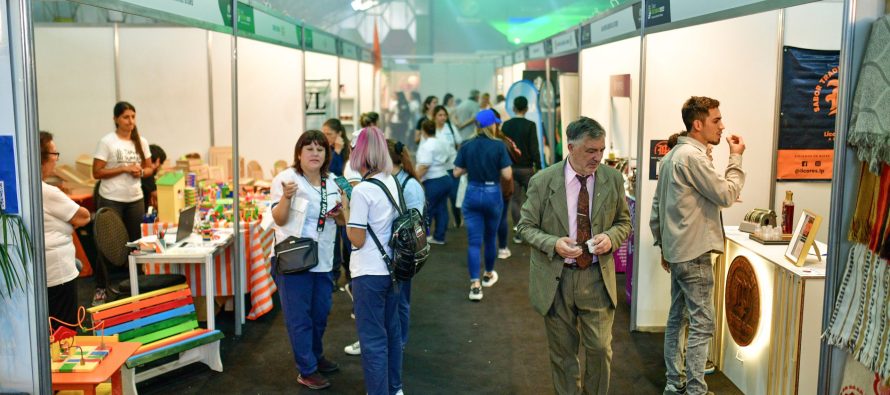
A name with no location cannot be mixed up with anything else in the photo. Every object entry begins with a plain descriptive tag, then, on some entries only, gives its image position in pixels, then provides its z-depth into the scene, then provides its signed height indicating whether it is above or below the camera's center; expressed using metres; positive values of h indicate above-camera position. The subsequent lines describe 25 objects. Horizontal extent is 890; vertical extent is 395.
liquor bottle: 4.06 -0.53
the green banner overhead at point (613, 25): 5.08 +0.63
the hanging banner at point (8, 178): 2.52 -0.21
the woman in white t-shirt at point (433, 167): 7.19 -0.49
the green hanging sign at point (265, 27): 5.08 +0.61
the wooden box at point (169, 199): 5.89 -0.66
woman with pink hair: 3.52 -0.67
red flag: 13.45 +0.99
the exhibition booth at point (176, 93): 7.69 +0.20
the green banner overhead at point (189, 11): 3.43 +0.51
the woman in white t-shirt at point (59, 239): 4.00 -0.66
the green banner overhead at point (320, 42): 7.27 +0.72
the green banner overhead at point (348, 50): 9.66 +0.82
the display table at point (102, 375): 3.08 -1.05
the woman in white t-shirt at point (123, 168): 5.94 -0.43
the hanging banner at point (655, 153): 5.03 -0.25
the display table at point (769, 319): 3.44 -0.98
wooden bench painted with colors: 4.01 -1.19
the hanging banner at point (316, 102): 7.88 +0.11
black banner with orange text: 4.78 +0.01
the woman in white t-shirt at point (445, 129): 8.91 -0.18
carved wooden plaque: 3.91 -0.96
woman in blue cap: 5.98 -0.50
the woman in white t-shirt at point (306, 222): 4.07 -0.57
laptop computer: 5.05 -0.74
